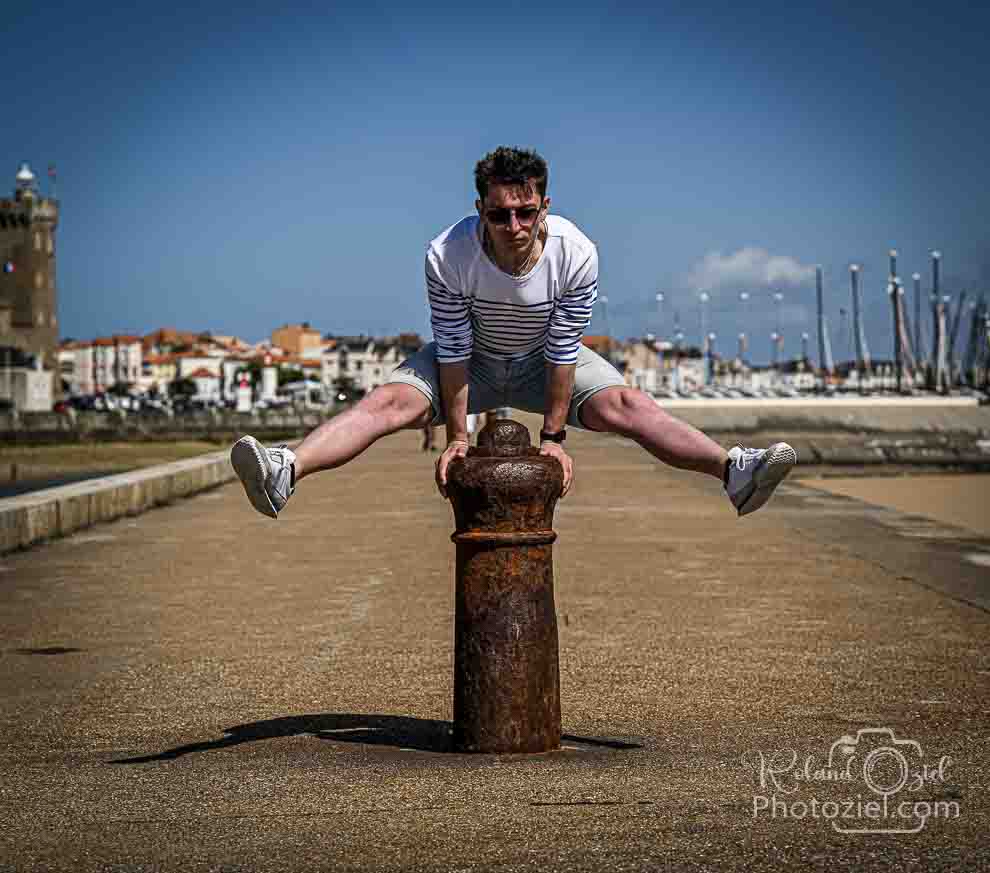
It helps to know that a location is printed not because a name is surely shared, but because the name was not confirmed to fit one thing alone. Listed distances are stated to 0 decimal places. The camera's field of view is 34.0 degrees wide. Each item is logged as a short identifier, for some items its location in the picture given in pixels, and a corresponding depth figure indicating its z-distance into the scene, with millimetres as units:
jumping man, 5715
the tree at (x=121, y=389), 162400
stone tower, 137625
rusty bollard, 5746
